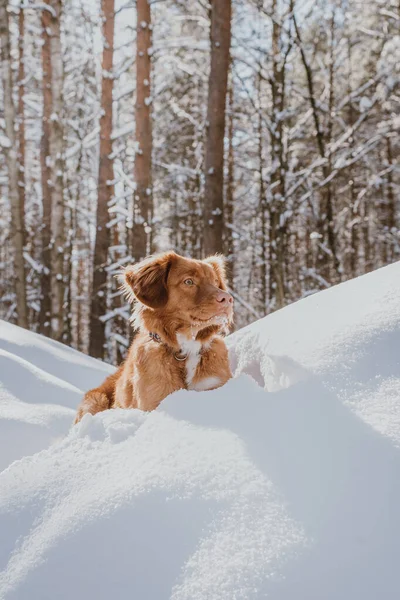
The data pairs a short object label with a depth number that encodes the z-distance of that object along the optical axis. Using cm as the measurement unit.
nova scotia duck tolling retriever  330
